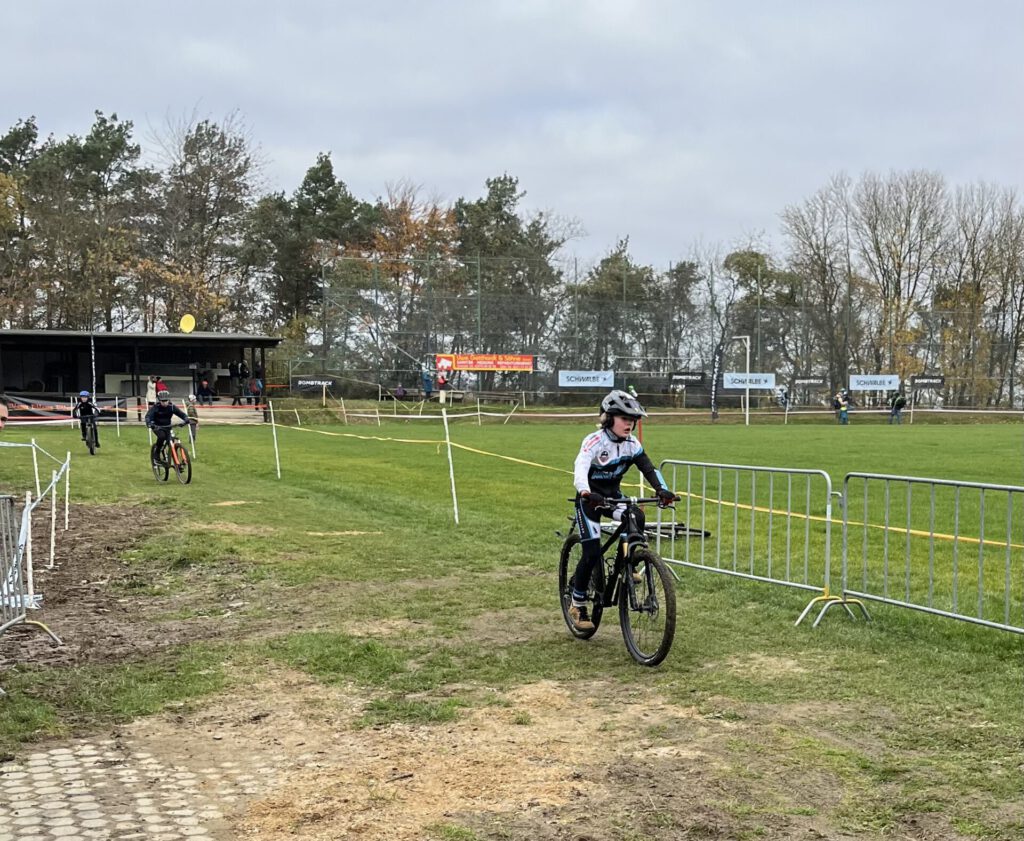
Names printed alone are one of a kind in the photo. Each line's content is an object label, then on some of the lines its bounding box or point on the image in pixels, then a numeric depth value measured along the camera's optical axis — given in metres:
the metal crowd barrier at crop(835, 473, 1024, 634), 7.49
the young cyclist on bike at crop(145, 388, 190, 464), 19.50
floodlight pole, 53.22
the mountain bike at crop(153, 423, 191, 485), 19.08
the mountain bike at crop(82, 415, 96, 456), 26.44
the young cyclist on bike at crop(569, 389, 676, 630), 6.87
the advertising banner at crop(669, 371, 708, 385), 59.09
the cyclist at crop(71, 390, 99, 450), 26.72
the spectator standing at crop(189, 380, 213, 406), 47.91
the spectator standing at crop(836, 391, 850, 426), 53.50
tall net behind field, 56.91
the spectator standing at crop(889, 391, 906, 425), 54.56
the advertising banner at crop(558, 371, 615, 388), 57.56
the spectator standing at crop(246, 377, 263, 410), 49.09
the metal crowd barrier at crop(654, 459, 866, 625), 8.73
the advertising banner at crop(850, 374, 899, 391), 61.34
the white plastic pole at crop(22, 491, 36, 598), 7.57
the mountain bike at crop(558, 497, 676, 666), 6.36
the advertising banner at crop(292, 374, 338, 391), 52.50
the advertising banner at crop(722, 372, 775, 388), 58.91
